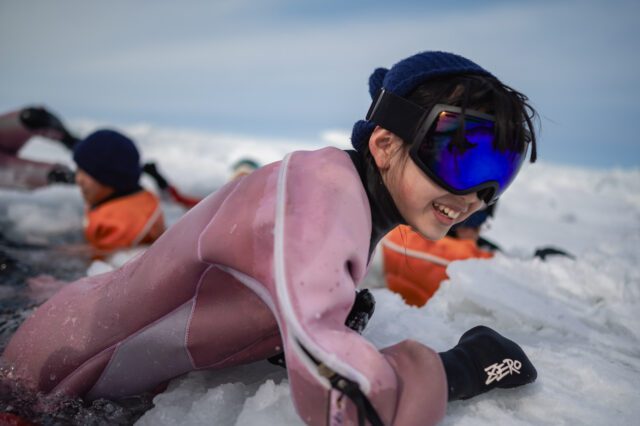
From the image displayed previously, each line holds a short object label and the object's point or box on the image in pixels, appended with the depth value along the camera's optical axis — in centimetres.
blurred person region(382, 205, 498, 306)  324
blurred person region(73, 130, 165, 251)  381
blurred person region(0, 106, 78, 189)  468
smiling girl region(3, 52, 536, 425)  98
